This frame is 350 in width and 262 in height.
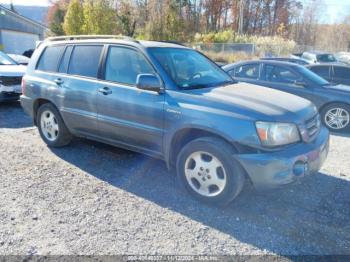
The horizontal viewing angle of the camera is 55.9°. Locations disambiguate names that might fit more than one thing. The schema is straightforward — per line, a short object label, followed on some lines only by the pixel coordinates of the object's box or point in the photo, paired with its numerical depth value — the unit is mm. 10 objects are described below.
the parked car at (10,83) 8484
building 25547
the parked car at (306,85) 7074
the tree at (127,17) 37469
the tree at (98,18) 31453
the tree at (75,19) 32688
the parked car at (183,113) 3289
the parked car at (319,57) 18141
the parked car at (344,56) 23256
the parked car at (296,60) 13531
